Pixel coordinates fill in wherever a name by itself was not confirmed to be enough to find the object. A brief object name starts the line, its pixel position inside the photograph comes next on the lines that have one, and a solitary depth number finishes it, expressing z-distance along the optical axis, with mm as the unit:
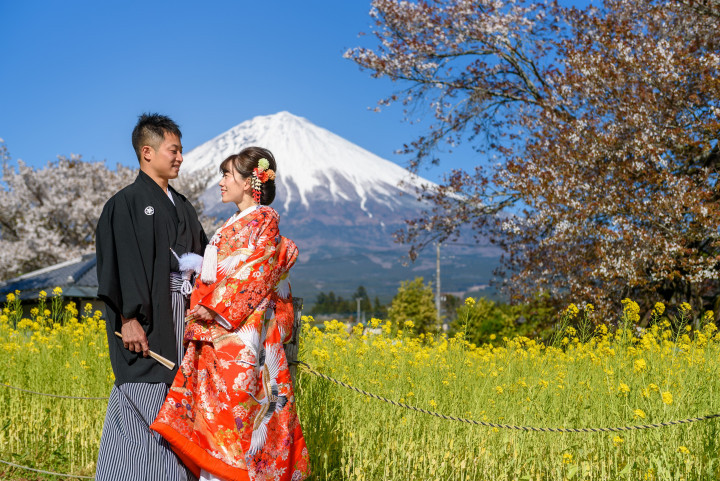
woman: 2865
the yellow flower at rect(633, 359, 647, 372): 4082
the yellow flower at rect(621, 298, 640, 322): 5143
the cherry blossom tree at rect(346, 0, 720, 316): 9016
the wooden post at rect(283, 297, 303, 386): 3393
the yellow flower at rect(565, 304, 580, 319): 5016
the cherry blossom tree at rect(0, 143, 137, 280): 26344
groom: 2914
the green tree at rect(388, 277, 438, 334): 35844
